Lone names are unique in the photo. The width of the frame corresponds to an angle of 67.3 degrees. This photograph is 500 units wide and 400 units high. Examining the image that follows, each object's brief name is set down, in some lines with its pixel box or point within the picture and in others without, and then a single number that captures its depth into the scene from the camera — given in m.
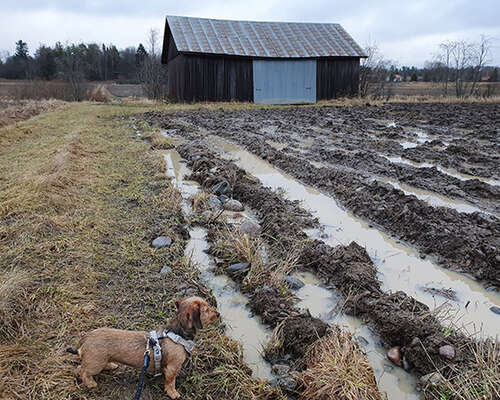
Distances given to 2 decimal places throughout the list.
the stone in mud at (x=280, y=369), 2.57
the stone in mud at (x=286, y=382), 2.41
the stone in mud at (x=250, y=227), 4.79
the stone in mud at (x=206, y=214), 5.28
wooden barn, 24.84
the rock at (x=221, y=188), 6.29
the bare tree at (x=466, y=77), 30.08
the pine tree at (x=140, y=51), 61.02
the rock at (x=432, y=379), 2.42
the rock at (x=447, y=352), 2.54
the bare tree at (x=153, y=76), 32.44
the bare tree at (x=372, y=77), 28.89
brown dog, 2.26
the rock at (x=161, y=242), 4.24
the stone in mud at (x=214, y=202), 5.75
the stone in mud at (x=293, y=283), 3.66
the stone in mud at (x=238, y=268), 3.83
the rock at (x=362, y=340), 2.92
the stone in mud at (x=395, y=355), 2.72
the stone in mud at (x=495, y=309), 3.28
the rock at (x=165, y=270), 3.69
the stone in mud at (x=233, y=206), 5.77
